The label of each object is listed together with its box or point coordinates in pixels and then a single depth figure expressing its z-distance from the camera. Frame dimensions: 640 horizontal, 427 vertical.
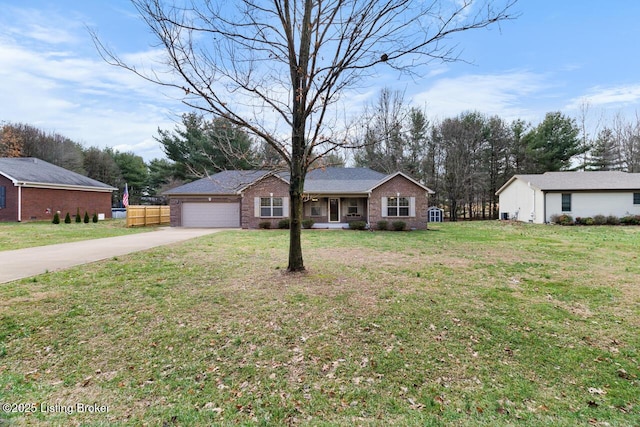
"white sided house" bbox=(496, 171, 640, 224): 22.03
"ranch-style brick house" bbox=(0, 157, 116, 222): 20.97
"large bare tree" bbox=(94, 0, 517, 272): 5.25
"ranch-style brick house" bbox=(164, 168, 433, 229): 19.36
